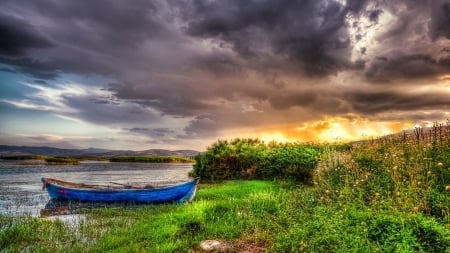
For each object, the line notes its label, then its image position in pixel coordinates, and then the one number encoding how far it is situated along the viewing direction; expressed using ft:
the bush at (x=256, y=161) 75.51
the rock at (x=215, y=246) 25.05
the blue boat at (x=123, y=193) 55.42
